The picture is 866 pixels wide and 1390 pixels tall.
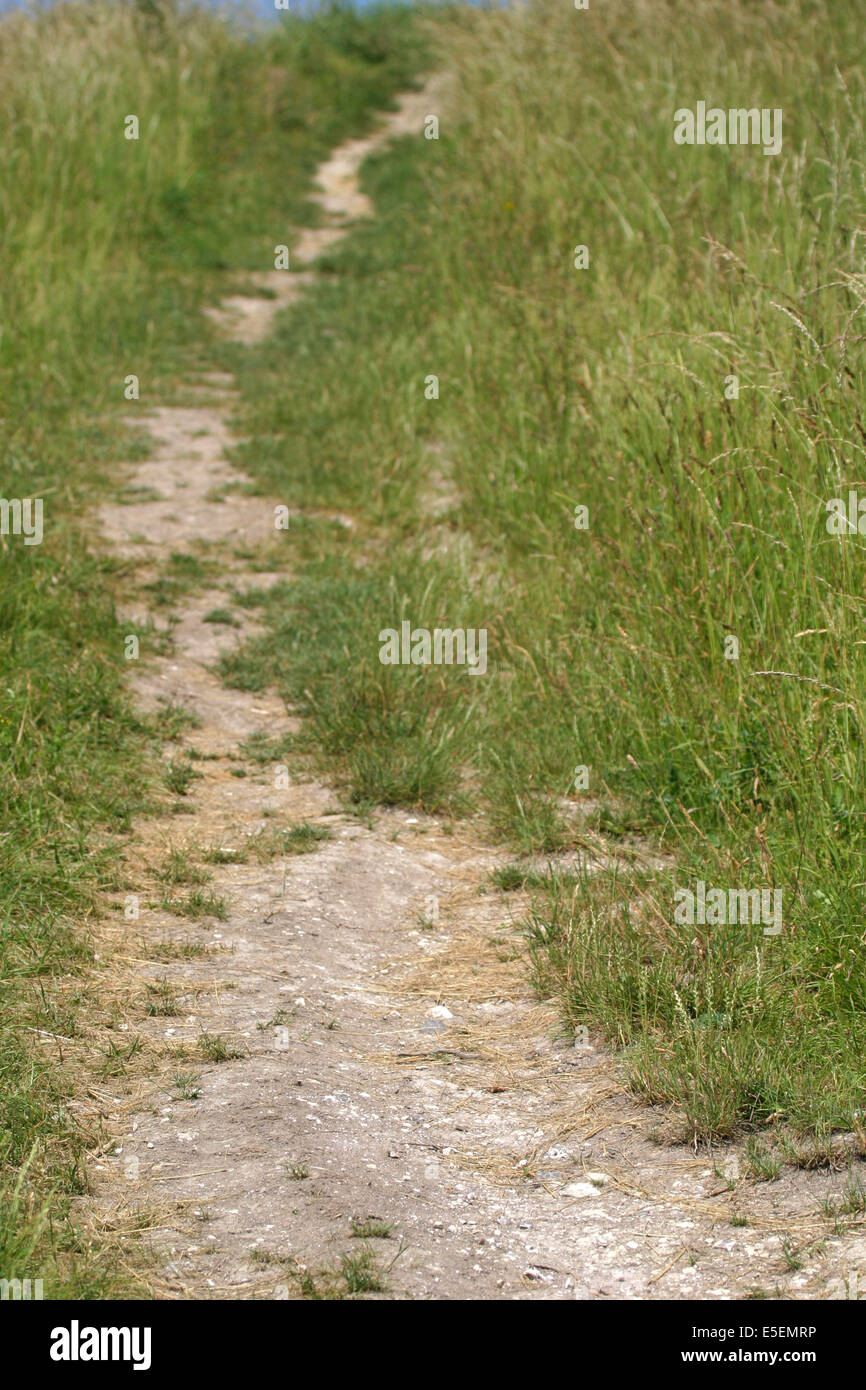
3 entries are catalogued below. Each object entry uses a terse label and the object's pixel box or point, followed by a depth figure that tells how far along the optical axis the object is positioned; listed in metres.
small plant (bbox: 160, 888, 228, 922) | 7.96
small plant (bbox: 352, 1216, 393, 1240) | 5.28
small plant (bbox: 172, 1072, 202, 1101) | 6.21
